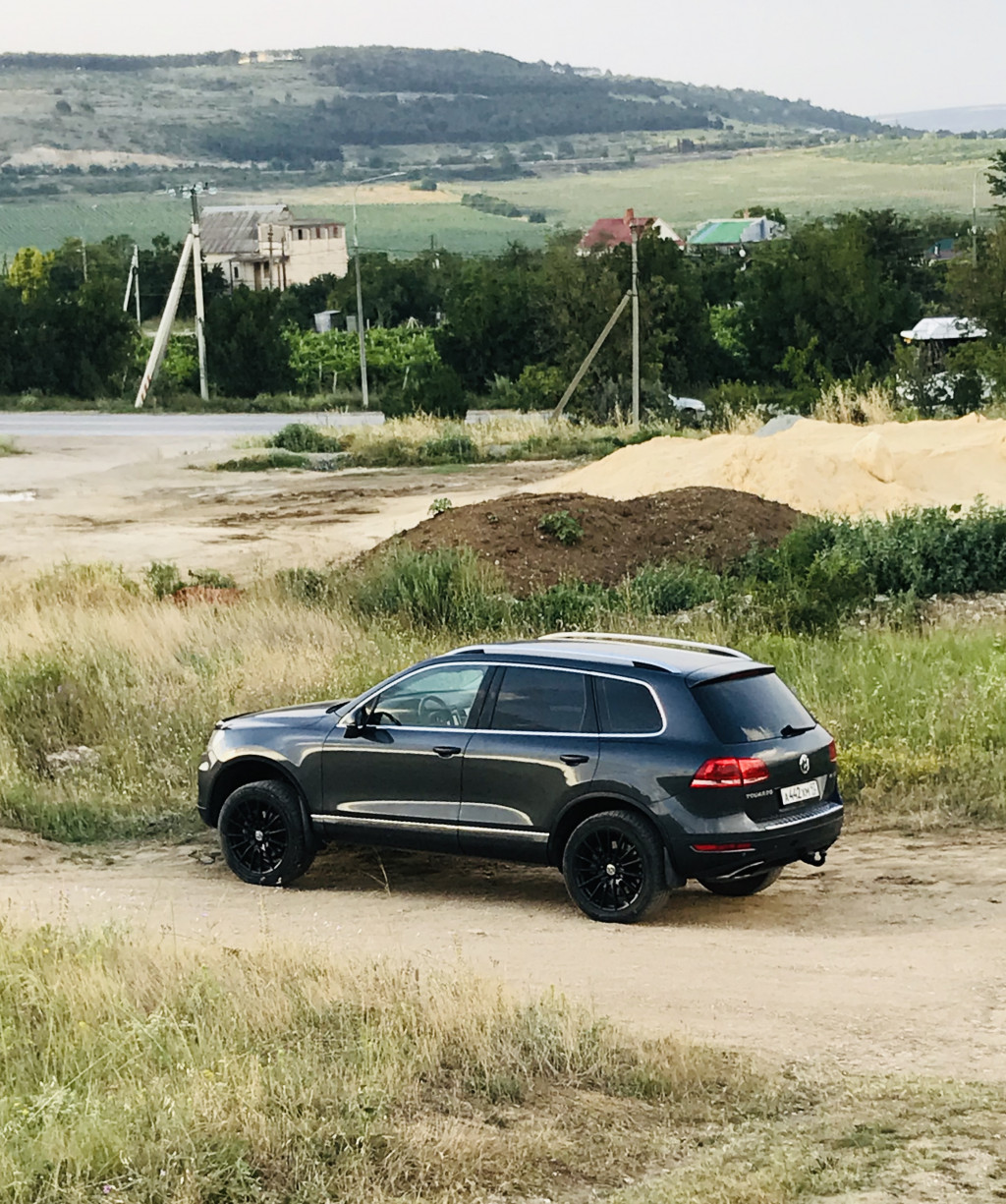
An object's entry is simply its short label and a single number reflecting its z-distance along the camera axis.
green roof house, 139.50
